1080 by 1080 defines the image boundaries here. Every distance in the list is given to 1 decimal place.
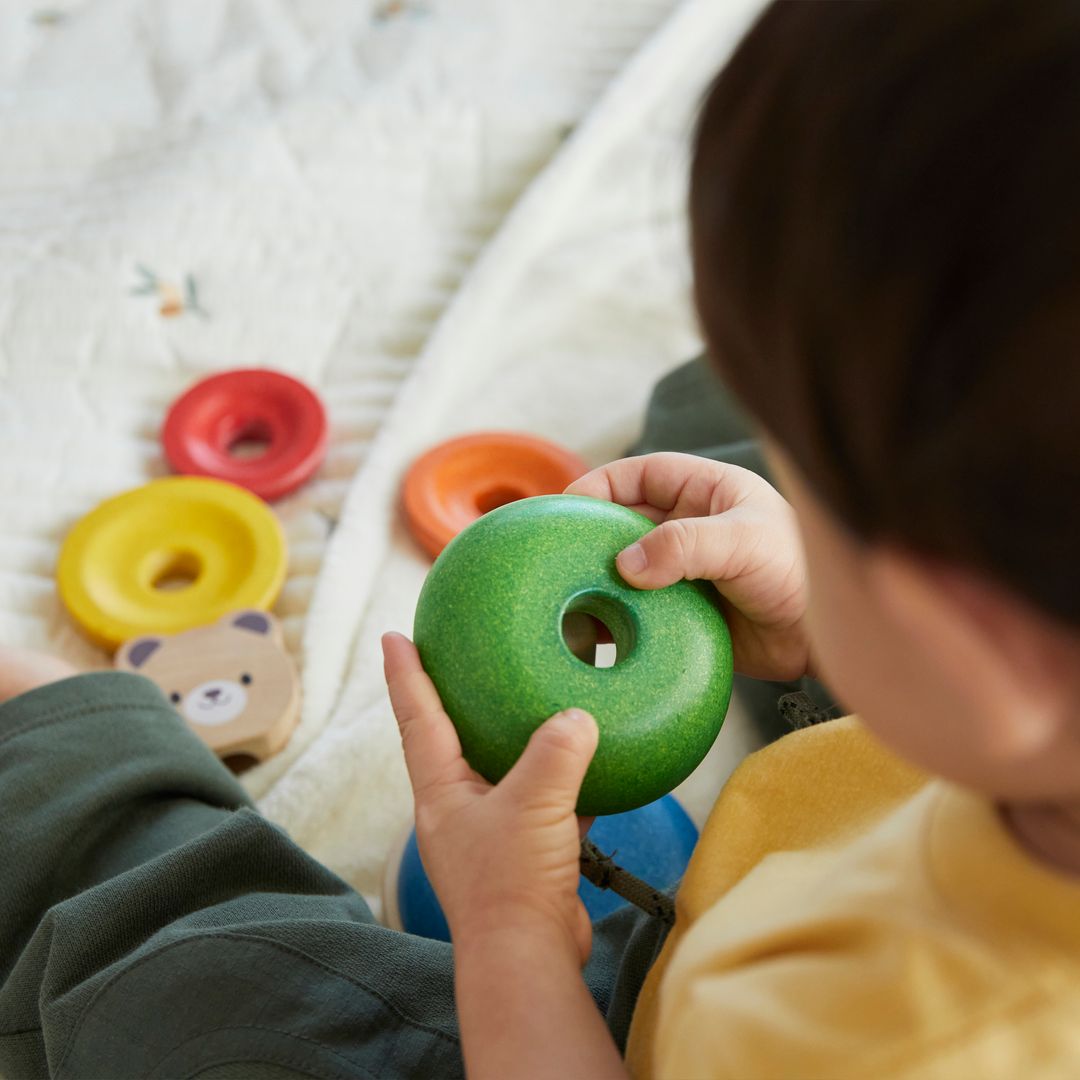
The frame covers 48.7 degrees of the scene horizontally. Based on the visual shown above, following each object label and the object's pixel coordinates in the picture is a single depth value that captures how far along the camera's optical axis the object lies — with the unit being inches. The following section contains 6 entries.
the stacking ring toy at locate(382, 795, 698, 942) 32.2
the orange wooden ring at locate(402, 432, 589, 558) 44.9
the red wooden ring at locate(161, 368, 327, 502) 45.8
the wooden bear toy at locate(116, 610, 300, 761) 37.8
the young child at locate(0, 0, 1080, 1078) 13.0
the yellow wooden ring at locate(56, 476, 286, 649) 41.0
